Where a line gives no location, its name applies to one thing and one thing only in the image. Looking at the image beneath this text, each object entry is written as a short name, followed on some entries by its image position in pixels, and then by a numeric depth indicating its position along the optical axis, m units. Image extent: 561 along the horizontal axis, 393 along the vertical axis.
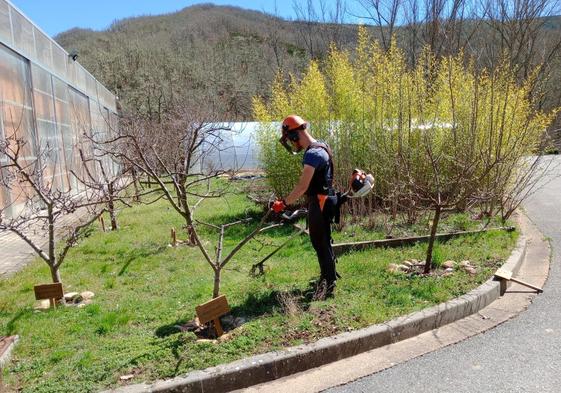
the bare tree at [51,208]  4.61
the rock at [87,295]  5.03
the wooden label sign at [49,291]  4.55
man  4.16
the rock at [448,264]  5.30
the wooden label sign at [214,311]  3.73
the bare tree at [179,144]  4.15
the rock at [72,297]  4.97
